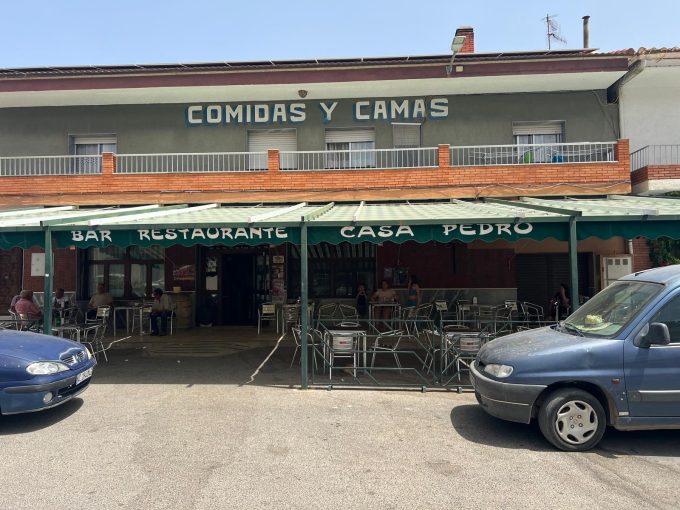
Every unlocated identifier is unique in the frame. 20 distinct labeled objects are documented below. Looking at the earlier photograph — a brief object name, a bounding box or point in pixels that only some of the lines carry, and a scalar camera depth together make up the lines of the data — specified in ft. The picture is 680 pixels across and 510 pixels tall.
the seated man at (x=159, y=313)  41.04
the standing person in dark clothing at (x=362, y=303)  43.60
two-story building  39.40
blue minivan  15.34
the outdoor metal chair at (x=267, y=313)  42.57
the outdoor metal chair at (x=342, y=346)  24.47
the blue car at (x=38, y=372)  17.22
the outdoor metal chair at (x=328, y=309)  42.42
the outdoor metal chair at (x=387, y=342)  25.84
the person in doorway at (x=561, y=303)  38.24
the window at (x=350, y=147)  43.42
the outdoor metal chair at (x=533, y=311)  35.12
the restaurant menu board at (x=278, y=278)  46.11
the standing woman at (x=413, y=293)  42.78
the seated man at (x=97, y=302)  39.62
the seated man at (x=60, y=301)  41.11
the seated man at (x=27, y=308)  32.27
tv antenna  59.85
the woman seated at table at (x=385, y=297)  39.39
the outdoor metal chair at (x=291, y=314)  40.83
